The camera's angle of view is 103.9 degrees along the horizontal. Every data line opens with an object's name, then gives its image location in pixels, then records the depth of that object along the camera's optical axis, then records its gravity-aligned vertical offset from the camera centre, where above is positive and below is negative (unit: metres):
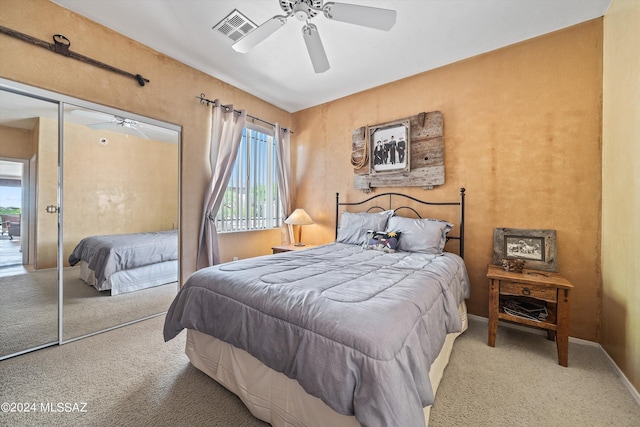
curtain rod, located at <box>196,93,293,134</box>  3.15 +1.41
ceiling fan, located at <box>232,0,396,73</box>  1.68 +1.36
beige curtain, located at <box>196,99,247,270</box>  3.17 +0.56
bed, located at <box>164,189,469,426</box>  0.99 -0.60
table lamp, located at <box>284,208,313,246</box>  3.84 -0.12
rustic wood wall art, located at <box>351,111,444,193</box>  2.98 +0.73
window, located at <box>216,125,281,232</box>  3.59 +0.35
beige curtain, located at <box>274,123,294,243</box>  4.11 +0.67
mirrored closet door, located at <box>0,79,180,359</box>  2.04 -0.03
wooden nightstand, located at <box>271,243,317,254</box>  3.59 -0.54
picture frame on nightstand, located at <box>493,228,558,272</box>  2.34 -0.33
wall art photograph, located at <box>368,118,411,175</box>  3.16 +0.86
